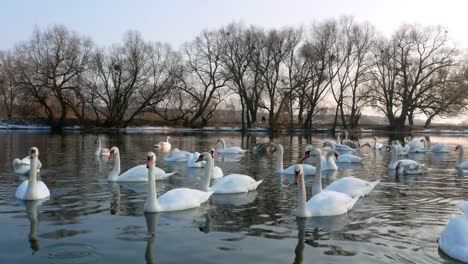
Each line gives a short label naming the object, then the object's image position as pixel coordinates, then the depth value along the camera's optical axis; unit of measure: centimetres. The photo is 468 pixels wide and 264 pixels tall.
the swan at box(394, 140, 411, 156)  2272
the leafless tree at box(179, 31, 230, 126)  6084
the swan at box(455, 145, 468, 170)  1689
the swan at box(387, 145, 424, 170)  1555
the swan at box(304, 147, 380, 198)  1012
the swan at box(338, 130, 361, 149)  2761
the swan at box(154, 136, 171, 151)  2540
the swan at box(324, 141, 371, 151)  2510
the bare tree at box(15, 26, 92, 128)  5322
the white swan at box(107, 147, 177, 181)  1268
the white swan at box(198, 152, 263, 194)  1076
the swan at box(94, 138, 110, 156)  1995
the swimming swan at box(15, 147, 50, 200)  985
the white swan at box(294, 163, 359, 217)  843
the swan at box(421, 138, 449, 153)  2450
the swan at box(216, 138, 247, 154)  2225
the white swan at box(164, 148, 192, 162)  1825
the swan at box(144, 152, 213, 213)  879
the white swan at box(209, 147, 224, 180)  1358
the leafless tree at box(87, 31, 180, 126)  5850
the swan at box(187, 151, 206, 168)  1644
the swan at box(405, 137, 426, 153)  2503
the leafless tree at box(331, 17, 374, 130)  5712
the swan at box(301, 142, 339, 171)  1581
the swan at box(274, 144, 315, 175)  1453
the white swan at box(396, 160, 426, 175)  1533
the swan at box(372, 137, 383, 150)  2571
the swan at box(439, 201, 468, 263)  597
